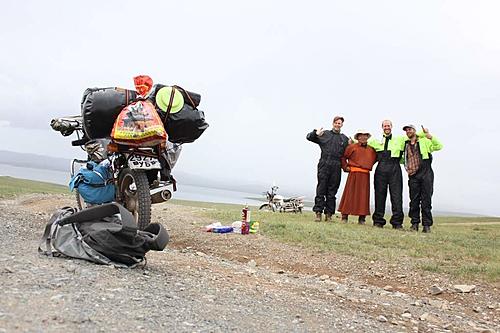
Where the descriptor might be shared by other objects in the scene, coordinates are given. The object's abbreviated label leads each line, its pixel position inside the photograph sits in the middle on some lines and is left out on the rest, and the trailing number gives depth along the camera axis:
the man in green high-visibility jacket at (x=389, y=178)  12.18
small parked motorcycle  19.00
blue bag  7.20
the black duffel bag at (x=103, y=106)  6.84
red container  9.47
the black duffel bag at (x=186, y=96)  7.02
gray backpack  4.92
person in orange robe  12.57
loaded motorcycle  6.48
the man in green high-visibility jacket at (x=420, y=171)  11.70
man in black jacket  12.42
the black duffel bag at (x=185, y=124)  7.12
